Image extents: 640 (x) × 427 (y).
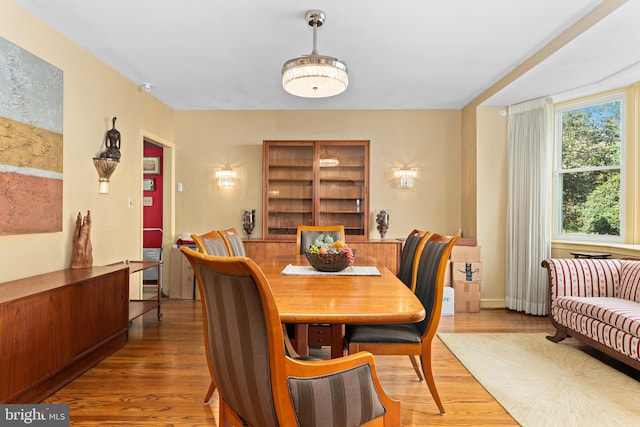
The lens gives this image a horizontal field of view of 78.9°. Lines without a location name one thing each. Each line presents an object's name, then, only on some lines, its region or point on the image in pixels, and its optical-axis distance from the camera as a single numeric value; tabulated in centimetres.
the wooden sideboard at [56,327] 209
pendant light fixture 234
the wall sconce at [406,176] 517
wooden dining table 147
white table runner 239
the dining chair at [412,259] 257
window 403
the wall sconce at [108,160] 354
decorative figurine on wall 363
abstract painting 249
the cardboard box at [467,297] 458
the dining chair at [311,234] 384
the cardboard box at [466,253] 463
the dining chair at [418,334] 212
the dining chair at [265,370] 102
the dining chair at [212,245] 229
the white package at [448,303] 443
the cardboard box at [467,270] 461
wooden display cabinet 502
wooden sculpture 313
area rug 220
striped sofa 269
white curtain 439
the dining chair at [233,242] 307
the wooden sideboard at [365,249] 483
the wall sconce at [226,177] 526
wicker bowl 240
